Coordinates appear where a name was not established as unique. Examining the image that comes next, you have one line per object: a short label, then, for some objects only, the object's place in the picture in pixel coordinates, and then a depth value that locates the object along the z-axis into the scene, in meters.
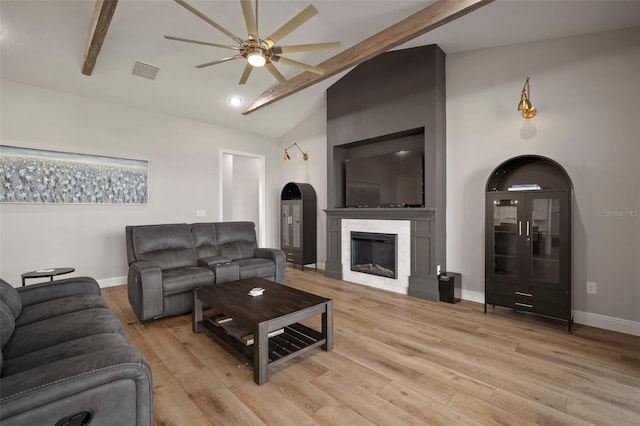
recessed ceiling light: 4.82
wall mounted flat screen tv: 4.08
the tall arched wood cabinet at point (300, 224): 5.63
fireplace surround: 3.85
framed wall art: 3.70
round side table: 2.86
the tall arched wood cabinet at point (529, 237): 2.87
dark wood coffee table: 2.03
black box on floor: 3.68
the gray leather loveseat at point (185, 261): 3.00
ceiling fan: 2.14
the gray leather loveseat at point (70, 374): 1.02
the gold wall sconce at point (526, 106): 3.05
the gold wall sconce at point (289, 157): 6.03
